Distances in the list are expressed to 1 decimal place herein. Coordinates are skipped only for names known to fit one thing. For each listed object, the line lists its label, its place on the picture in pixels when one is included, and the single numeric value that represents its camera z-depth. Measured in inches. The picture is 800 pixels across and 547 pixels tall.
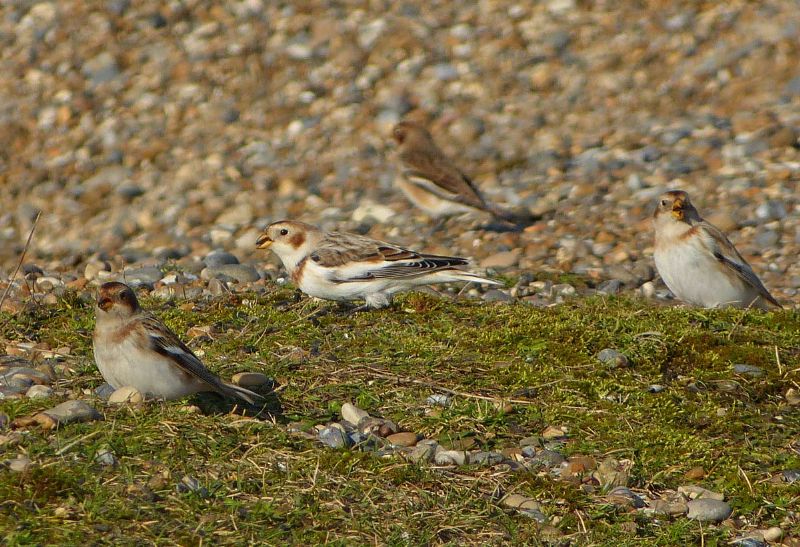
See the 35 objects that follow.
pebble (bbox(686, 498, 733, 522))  372.8
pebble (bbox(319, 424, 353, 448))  394.5
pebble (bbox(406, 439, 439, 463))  389.1
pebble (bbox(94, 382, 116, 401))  426.7
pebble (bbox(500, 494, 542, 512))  367.9
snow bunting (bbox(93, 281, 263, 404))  402.3
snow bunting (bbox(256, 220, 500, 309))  573.9
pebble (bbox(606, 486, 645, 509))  377.1
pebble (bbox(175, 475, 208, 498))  343.6
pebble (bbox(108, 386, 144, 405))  400.5
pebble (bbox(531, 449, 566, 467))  399.9
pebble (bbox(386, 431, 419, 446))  405.1
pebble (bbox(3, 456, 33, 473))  341.8
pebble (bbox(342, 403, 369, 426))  416.8
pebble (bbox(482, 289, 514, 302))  617.5
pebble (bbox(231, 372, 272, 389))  427.2
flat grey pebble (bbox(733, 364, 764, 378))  471.2
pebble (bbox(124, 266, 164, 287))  628.0
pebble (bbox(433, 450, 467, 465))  394.0
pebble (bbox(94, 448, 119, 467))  354.3
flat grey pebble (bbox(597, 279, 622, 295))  672.4
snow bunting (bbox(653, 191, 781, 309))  603.5
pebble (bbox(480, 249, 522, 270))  753.0
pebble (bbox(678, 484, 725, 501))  383.2
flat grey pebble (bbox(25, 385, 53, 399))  412.9
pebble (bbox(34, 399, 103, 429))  376.8
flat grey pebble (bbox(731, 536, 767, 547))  359.9
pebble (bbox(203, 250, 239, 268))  703.1
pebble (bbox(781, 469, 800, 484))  395.5
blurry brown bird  842.2
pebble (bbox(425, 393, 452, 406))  434.0
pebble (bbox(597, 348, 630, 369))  475.8
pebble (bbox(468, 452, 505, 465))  394.3
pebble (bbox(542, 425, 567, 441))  418.6
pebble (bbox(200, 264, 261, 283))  648.4
